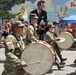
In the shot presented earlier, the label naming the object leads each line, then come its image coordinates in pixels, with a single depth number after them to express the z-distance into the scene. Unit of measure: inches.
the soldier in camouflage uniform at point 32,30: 311.0
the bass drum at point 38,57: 227.8
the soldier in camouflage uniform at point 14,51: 195.7
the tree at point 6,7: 998.2
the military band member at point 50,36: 373.1
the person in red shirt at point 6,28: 599.7
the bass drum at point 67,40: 430.5
